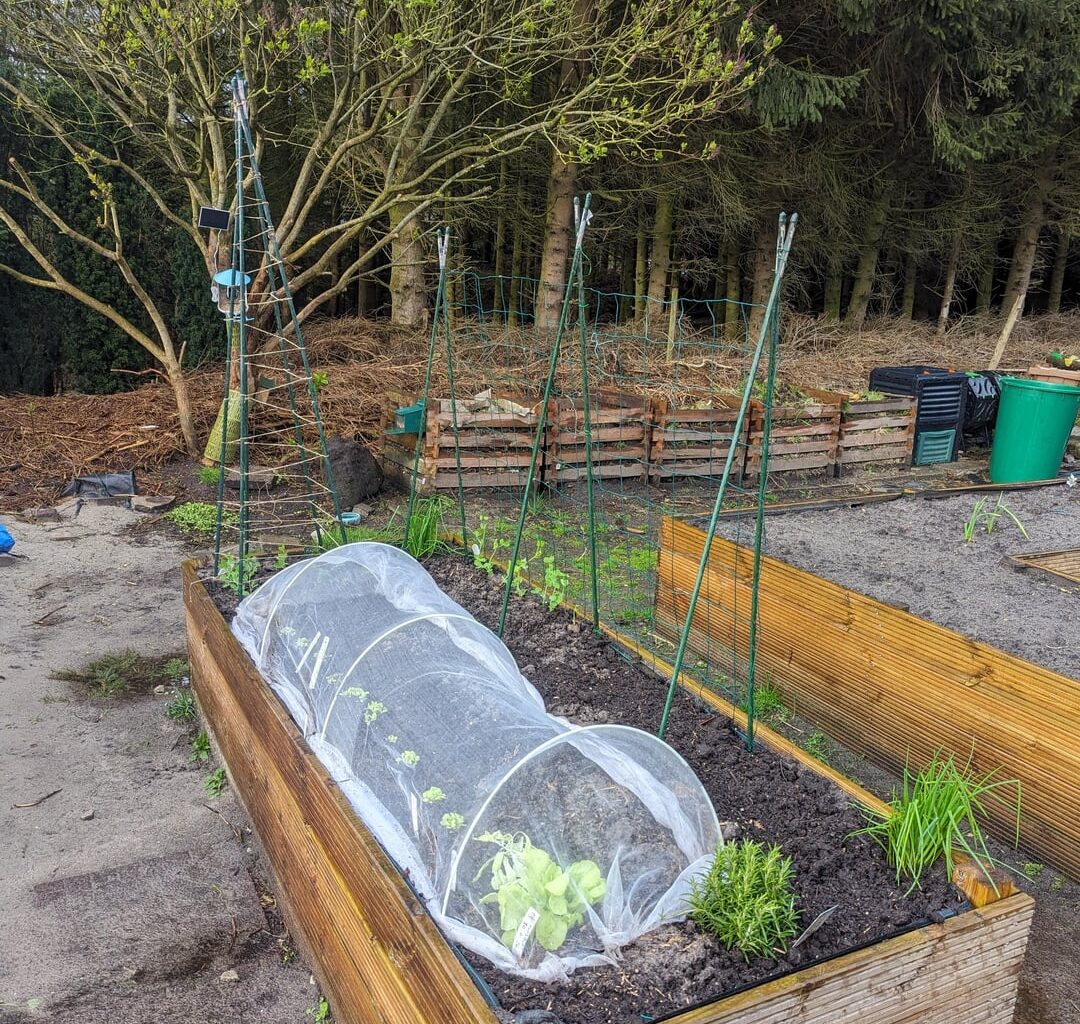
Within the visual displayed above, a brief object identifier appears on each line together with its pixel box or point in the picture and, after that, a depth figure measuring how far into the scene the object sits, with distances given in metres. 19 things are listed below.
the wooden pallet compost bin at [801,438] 8.51
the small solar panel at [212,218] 3.99
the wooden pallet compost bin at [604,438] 7.81
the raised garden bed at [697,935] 1.85
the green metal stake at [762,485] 2.79
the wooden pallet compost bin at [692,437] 8.13
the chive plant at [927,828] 2.27
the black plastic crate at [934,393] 9.29
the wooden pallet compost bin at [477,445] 7.57
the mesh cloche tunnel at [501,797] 1.97
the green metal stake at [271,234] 3.89
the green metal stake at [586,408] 3.55
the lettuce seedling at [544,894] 1.94
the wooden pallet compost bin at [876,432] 8.89
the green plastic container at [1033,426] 7.78
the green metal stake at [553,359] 3.50
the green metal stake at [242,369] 3.82
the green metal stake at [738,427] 2.60
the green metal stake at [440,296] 4.44
